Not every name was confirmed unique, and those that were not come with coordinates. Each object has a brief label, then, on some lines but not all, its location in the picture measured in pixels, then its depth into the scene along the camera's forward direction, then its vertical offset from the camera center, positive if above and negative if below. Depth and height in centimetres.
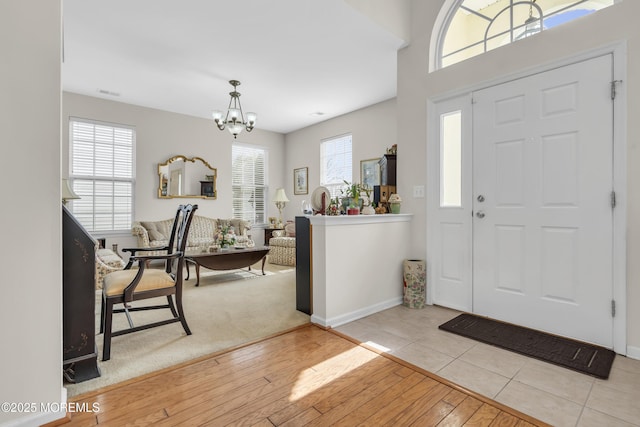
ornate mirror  586 +70
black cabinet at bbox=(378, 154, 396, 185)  360 +52
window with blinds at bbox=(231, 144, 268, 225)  688 +70
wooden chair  210 -52
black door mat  195 -94
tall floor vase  306 -70
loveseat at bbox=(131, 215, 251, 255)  512 -32
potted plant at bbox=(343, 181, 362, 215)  302 +11
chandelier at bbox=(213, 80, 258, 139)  433 +136
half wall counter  260 -47
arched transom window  244 +169
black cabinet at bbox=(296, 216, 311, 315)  285 -48
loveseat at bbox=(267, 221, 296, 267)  546 -67
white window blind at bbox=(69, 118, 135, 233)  509 +68
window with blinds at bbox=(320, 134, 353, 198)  626 +106
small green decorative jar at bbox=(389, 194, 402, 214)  326 +12
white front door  220 +10
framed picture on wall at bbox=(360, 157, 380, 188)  560 +76
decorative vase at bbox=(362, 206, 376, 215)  302 +2
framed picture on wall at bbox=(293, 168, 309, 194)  702 +75
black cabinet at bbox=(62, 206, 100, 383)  167 -48
